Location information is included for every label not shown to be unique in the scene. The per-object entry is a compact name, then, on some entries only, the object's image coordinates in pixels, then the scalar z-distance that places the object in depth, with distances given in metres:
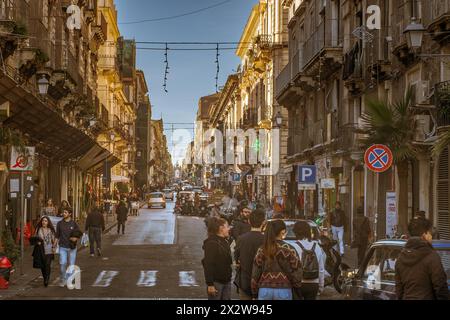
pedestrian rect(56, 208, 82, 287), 17.67
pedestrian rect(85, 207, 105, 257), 25.22
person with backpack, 11.32
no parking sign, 17.20
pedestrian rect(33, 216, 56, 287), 17.38
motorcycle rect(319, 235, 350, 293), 16.02
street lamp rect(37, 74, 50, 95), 27.92
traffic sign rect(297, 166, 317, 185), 28.48
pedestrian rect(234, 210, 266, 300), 10.05
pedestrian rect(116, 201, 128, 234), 37.37
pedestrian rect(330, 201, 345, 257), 25.02
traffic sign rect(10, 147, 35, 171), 19.14
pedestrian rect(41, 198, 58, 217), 28.99
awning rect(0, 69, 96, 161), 22.53
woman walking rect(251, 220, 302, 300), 8.39
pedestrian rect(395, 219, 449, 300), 7.95
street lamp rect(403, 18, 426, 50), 16.59
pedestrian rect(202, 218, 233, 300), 10.16
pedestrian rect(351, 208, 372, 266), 20.03
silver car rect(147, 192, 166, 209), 76.31
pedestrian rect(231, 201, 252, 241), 16.86
